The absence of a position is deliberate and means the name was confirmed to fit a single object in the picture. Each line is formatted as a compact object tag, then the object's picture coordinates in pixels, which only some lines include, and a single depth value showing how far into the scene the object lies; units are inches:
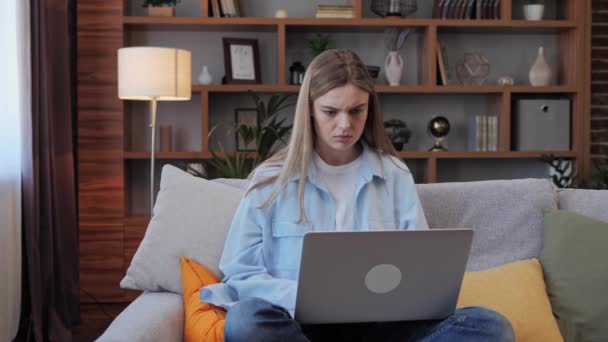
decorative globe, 179.0
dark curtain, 126.8
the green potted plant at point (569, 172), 172.2
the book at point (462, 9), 176.6
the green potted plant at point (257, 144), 154.6
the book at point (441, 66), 175.6
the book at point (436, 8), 177.3
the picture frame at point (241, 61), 176.2
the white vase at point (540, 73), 179.0
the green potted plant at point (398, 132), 178.2
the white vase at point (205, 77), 174.6
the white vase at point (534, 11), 178.1
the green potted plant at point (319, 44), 175.9
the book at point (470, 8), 176.2
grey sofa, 89.4
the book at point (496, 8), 175.9
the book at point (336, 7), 173.5
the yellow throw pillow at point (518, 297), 79.7
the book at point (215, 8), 172.7
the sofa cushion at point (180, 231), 80.9
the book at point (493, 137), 178.4
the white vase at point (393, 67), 177.3
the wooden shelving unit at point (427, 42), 171.8
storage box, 177.6
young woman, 76.8
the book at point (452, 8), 176.7
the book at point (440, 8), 176.9
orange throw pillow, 71.9
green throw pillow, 81.7
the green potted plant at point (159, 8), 172.7
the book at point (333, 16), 173.5
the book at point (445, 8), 176.7
